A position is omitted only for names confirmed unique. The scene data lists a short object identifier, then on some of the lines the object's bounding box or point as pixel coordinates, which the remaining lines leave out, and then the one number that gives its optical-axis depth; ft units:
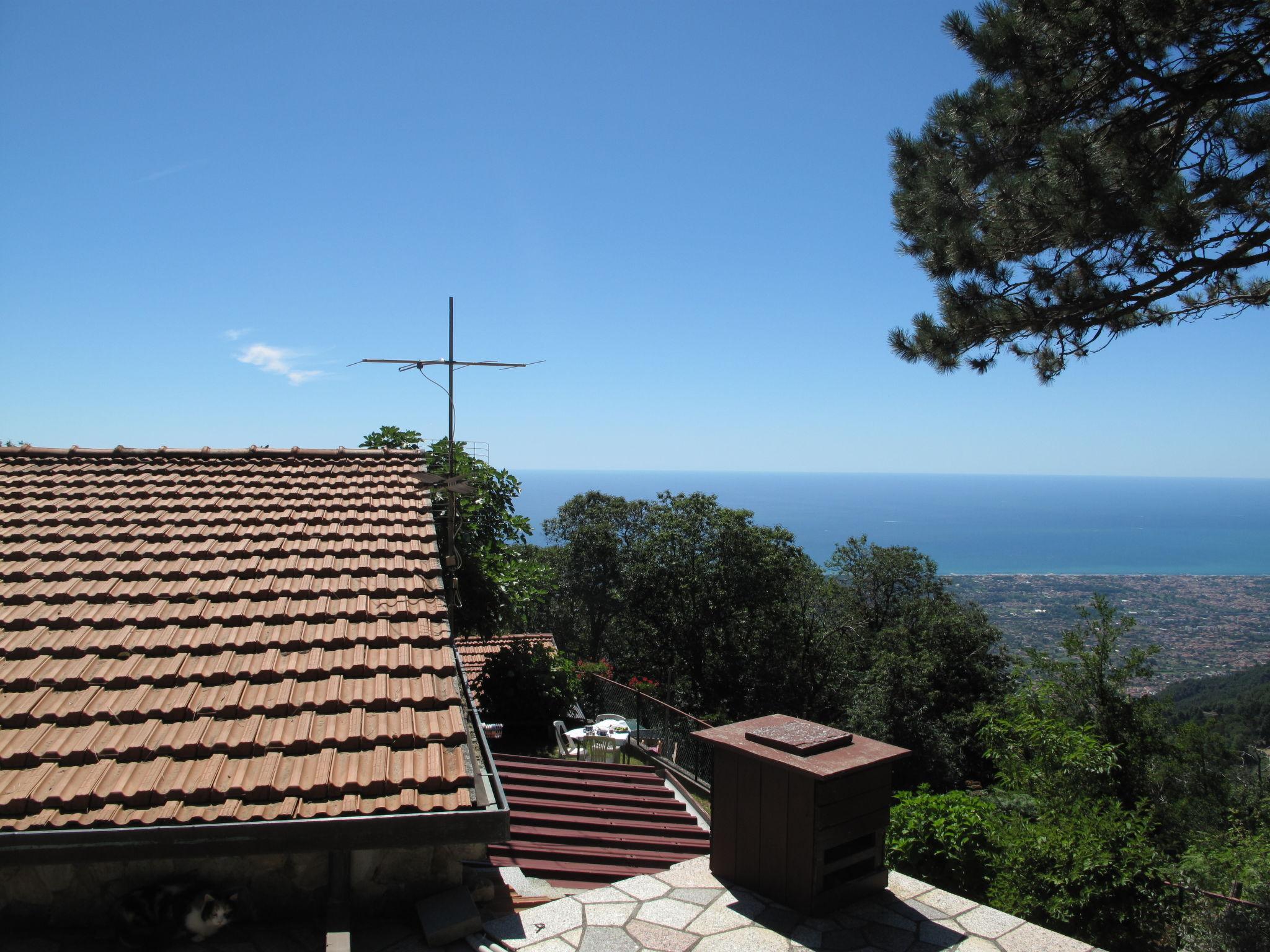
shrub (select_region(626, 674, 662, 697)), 53.45
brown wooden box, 13.32
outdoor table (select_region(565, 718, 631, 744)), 31.63
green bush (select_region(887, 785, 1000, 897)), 25.40
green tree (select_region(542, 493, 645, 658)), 117.91
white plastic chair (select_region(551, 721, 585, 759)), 33.32
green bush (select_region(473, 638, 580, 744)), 37.11
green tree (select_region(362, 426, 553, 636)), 34.17
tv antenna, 22.44
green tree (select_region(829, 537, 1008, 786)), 73.41
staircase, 19.86
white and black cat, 10.15
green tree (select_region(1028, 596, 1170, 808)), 40.63
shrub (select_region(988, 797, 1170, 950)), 20.42
